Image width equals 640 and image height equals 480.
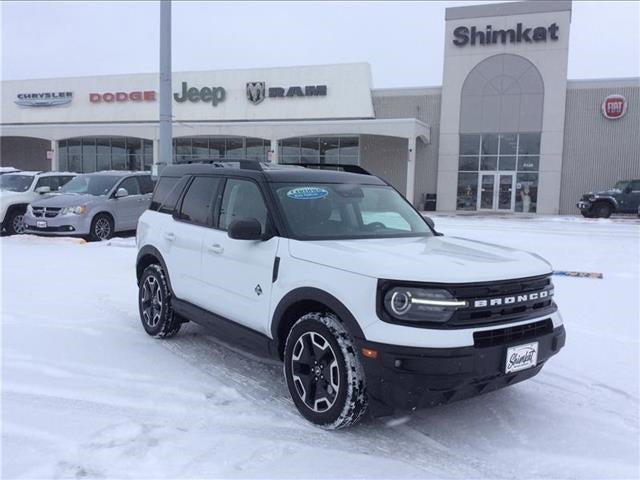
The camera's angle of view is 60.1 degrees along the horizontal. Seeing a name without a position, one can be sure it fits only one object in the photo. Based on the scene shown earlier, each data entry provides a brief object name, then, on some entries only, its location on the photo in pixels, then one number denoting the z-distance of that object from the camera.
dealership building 28.44
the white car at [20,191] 13.91
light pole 12.24
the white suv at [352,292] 3.27
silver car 12.84
